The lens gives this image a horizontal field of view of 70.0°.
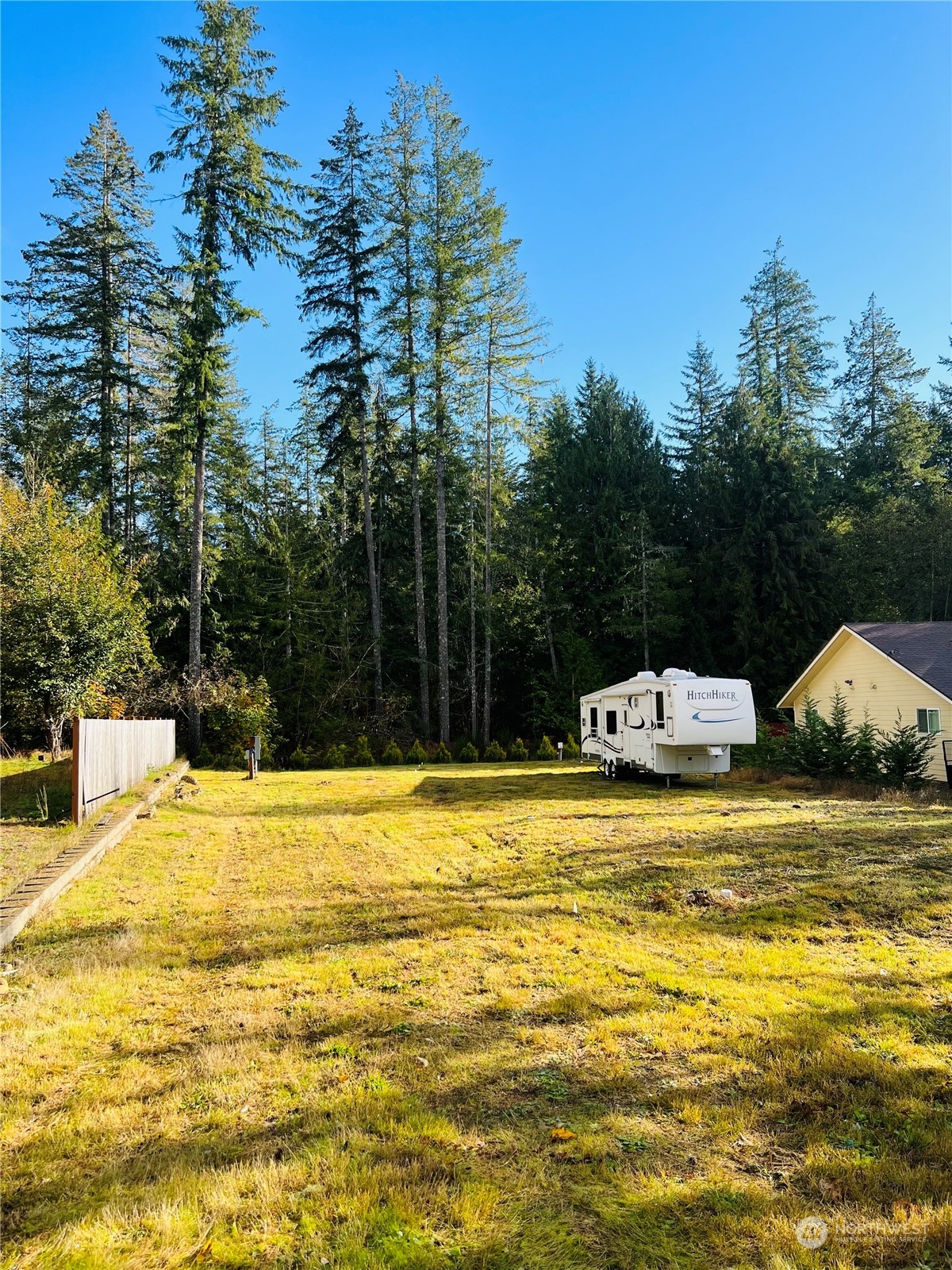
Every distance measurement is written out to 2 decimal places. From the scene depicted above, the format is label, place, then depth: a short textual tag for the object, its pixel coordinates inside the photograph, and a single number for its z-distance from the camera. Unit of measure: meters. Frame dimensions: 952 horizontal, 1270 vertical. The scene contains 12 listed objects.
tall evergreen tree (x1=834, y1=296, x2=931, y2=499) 32.97
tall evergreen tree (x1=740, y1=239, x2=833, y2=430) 32.16
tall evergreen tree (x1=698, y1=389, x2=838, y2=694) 26.16
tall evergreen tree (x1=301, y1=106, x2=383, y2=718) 23.58
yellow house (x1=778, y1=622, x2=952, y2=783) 15.51
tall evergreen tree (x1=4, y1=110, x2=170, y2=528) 20.89
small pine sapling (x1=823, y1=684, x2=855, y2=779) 14.46
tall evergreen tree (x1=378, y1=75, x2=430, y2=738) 22.75
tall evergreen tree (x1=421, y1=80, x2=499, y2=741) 22.39
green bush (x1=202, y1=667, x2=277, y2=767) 19.64
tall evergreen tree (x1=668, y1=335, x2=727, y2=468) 34.28
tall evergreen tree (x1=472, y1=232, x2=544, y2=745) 23.09
